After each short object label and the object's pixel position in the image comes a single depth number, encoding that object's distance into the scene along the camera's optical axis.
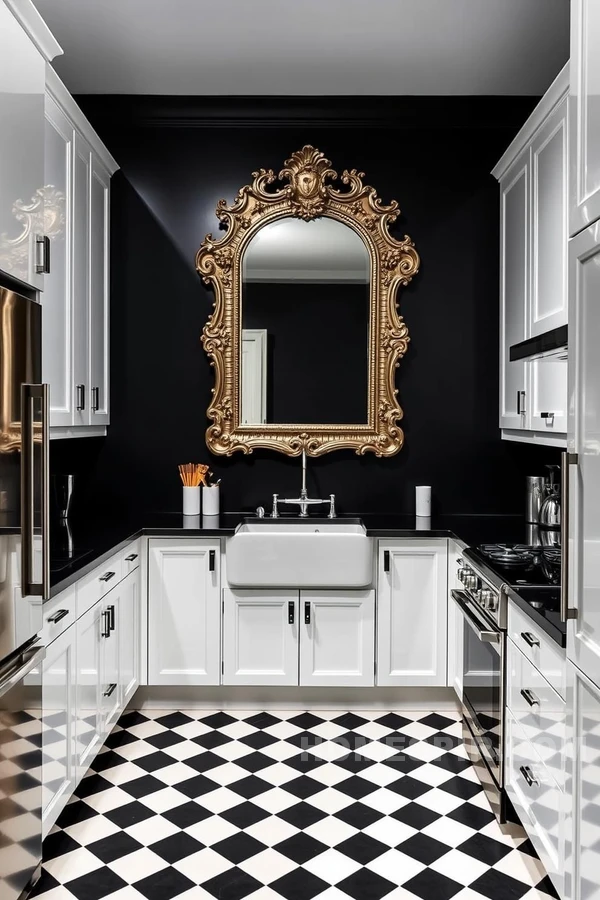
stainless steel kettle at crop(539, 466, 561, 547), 3.13
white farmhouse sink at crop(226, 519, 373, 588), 3.35
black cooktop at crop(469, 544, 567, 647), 2.00
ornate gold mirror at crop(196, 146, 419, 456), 3.85
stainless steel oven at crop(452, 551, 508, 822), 2.47
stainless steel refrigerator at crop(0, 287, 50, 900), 1.82
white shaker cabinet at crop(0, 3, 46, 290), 1.85
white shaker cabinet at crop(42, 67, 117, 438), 2.90
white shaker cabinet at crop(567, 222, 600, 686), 1.53
